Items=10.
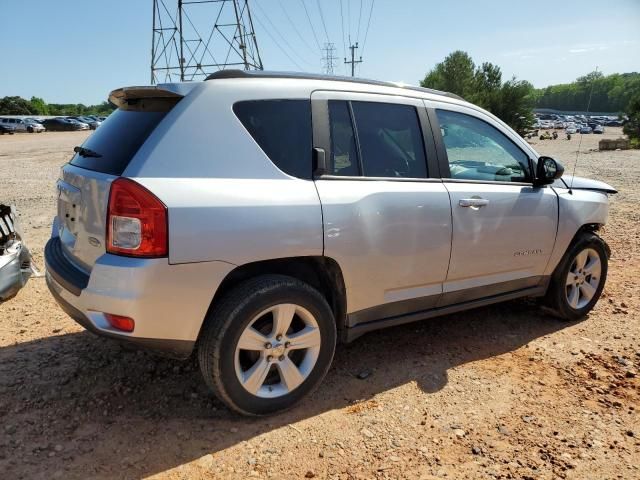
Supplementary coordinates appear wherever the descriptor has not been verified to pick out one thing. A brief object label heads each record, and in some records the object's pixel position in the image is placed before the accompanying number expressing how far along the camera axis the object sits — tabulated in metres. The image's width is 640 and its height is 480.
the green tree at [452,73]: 61.25
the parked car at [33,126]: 46.48
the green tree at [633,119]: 52.72
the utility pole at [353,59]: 68.94
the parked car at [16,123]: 45.67
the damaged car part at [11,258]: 4.36
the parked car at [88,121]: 54.29
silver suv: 2.44
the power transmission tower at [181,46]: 29.03
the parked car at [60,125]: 50.47
